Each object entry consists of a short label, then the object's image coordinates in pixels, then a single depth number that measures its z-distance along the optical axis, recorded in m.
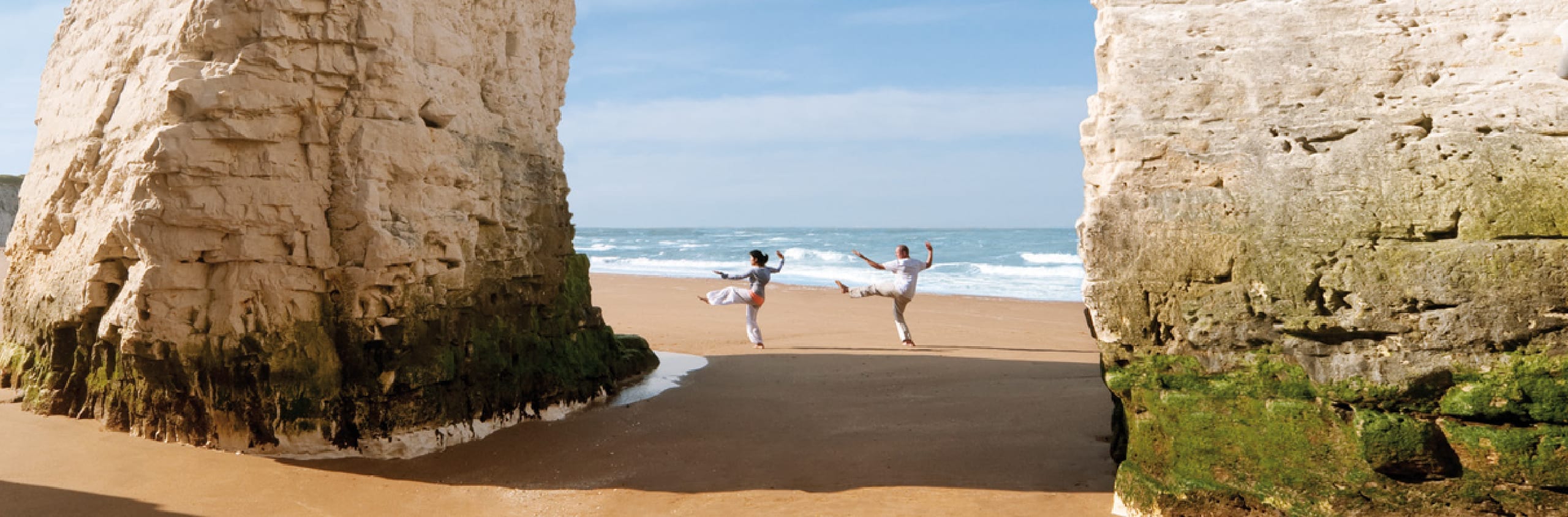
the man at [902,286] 11.46
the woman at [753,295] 11.37
